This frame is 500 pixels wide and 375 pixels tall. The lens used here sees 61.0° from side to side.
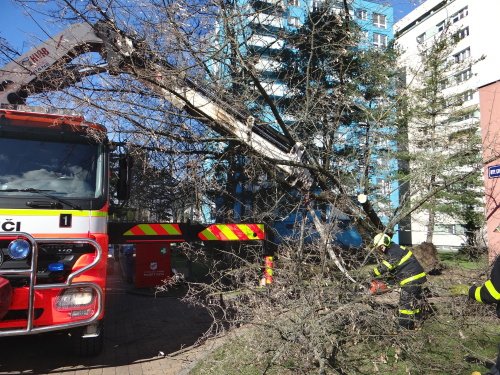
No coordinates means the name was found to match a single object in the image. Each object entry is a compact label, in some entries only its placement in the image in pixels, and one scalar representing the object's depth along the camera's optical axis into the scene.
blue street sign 8.84
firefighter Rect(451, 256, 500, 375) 3.12
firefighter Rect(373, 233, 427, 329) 4.98
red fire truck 4.43
